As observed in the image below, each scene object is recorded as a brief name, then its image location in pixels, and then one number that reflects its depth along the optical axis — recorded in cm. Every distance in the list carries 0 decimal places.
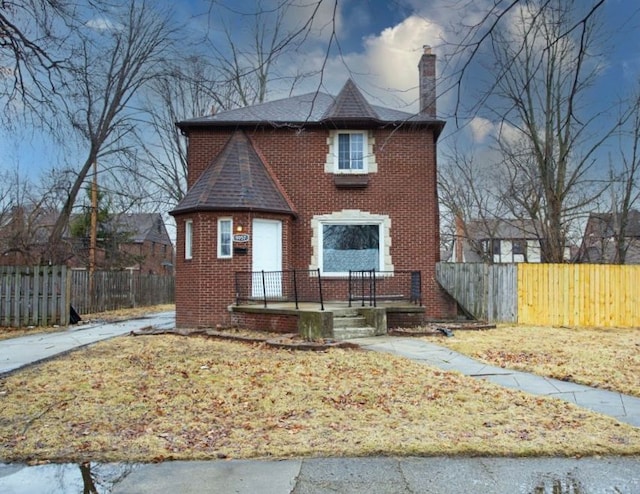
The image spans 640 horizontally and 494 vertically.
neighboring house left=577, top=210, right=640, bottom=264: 2206
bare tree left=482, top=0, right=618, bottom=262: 2025
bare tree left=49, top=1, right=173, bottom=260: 2094
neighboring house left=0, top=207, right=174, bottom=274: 2108
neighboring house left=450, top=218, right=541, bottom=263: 5149
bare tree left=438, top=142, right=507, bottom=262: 2721
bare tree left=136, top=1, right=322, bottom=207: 2864
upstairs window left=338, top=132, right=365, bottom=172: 1577
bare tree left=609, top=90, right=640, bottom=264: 2098
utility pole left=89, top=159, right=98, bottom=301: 2479
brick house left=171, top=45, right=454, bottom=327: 1544
